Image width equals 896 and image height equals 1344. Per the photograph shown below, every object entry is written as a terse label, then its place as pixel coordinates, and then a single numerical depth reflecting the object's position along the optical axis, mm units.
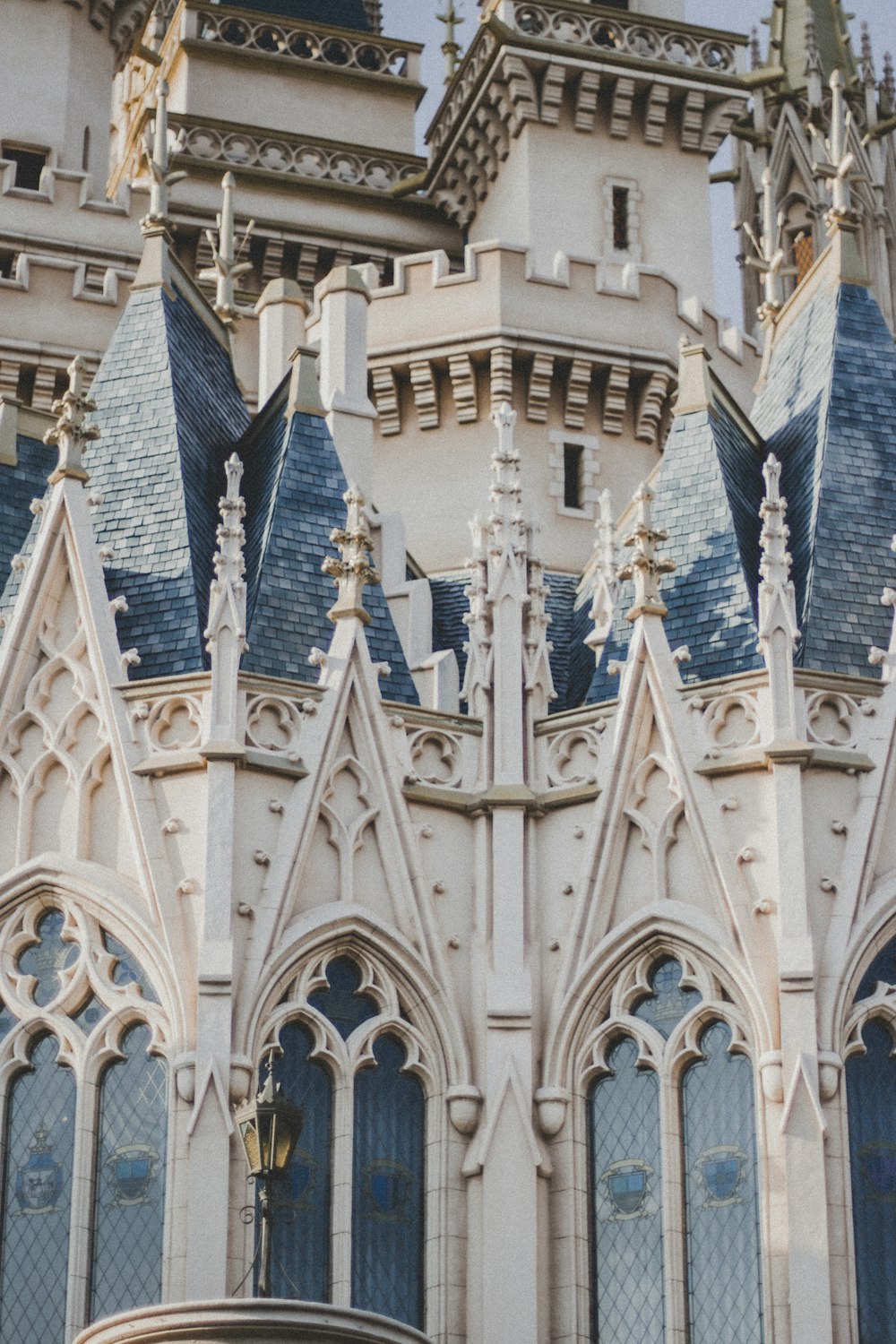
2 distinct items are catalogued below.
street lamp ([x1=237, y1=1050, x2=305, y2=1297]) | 23141
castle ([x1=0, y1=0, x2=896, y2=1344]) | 27047
